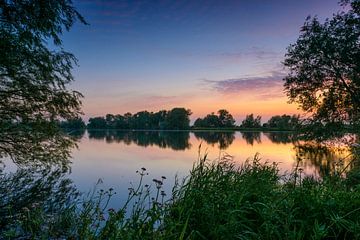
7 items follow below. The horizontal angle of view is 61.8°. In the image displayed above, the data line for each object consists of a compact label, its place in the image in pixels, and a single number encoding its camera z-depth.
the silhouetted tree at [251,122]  143.04
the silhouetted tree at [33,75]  11.58
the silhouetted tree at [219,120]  151.34
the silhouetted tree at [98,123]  162.75
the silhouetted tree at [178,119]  142.00
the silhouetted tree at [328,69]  19.28
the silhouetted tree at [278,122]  112.75
